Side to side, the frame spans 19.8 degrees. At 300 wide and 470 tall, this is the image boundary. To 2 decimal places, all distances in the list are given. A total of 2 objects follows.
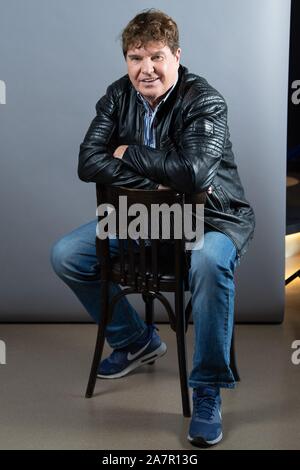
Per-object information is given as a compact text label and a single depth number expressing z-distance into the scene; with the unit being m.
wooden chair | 2.80
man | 2.77
